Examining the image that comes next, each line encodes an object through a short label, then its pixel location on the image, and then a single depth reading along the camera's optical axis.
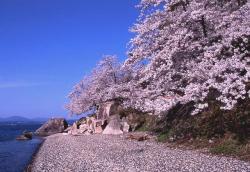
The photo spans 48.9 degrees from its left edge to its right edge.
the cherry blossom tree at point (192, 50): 14.16
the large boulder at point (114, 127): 26.89
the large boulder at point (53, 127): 47.55
